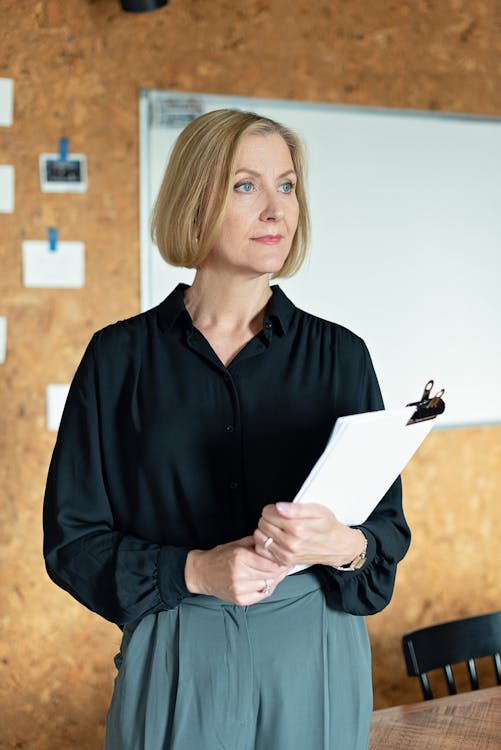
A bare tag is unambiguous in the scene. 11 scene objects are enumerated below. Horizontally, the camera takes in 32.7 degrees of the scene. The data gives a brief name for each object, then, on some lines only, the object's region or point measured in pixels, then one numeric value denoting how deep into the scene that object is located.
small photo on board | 2.65
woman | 1.16
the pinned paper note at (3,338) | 2.66
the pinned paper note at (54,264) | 2.66
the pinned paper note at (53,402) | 2.71
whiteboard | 2.92
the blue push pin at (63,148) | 2.64
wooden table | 1.66
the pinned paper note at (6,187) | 2.62
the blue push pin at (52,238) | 2.66
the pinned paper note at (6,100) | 2.59
